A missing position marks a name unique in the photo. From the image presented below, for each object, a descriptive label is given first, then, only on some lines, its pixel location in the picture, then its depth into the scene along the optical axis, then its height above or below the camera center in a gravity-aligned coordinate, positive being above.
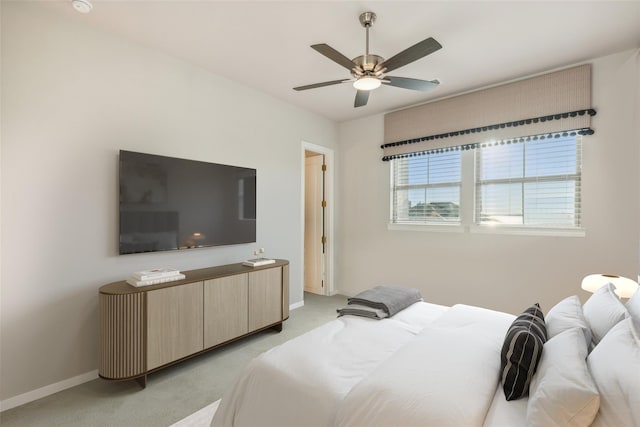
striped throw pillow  1.24 -0.62
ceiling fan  2.03 +1.07
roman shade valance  3.01 +1.12
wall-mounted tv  2.57 +0.08
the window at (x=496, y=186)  3.16 +0.32
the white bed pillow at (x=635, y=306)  1.47 -0.49
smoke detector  2.12 +1.46
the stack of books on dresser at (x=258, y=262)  3.22 -0.55
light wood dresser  2.20 -0.89
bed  0.98 -0.71
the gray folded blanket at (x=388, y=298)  2.23 -0.67
